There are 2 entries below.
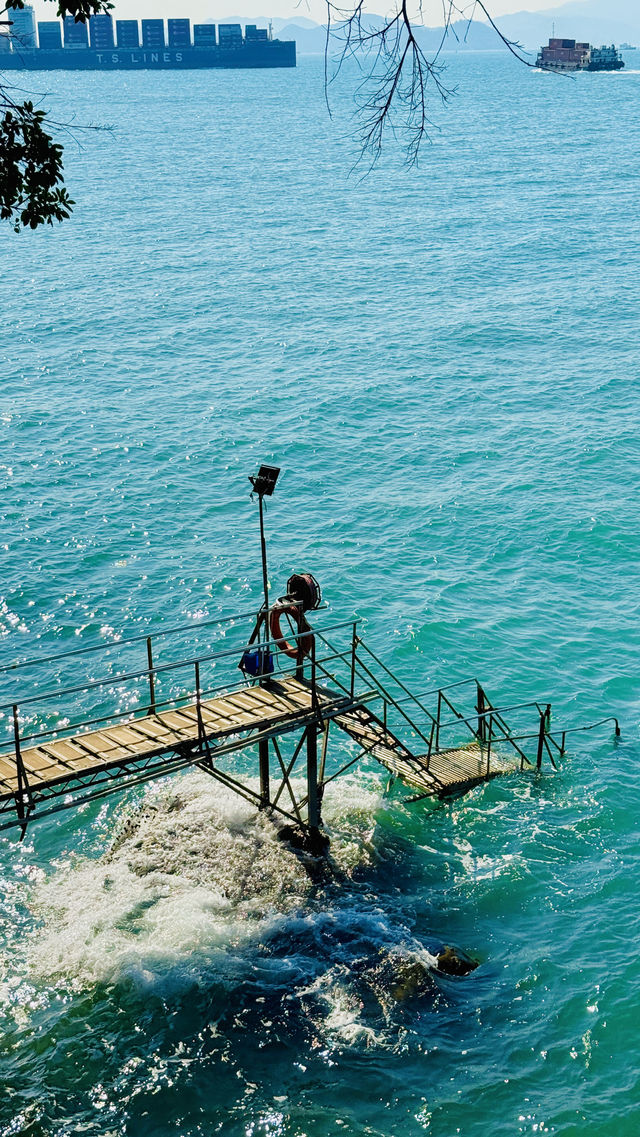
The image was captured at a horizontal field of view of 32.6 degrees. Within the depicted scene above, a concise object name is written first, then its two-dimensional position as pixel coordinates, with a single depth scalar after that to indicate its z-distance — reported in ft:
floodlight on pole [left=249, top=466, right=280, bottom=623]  67.56
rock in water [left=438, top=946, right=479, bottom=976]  63.52
